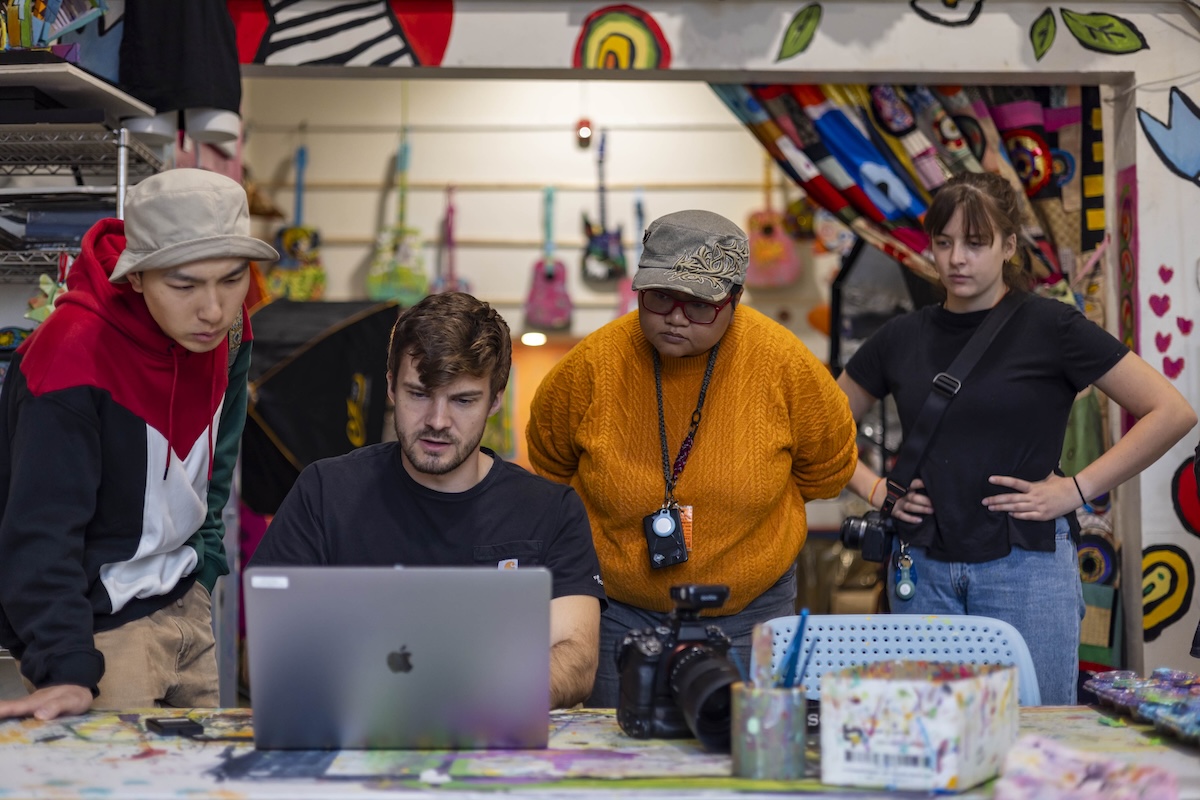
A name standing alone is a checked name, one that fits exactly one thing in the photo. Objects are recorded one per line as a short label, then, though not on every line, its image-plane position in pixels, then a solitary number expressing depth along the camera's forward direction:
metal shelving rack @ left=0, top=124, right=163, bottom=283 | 2.92
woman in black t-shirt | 2.62
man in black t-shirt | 2.00
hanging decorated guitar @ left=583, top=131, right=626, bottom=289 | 6.19
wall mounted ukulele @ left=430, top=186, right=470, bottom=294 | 6.23
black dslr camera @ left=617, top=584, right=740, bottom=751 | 1.56
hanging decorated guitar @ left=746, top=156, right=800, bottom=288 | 6.13
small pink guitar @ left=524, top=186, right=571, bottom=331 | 6.18
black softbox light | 3.97
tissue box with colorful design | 1.38
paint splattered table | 1.40
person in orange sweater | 2.37
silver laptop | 1.47
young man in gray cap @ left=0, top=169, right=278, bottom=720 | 1.87
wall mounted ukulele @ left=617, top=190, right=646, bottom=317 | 6.13
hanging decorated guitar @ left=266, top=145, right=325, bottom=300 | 6.04
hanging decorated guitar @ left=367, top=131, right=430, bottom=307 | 6.14
